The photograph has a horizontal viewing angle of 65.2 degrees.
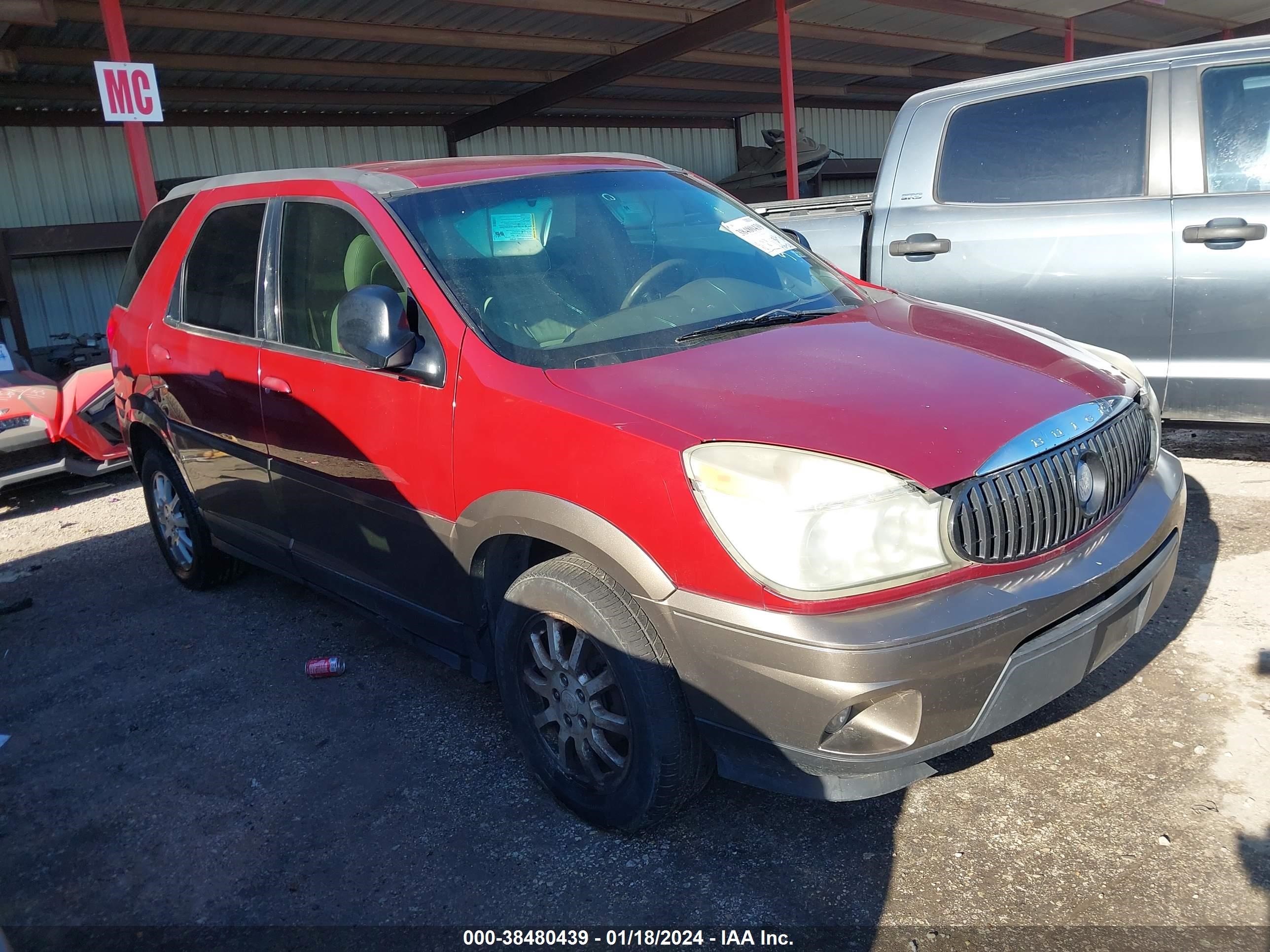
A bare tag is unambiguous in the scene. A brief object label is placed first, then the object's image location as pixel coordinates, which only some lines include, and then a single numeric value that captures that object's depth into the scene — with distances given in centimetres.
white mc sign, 736
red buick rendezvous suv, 215
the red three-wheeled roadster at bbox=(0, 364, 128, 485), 608
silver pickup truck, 420
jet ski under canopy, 1689
